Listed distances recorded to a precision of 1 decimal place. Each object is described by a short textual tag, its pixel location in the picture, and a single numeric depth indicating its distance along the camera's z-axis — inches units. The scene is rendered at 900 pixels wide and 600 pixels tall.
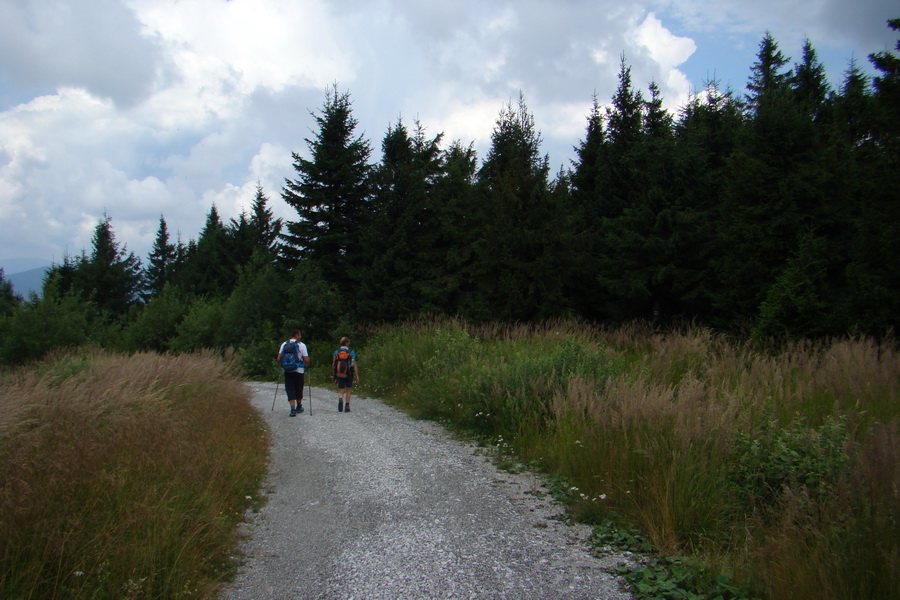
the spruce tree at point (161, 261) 2736.5
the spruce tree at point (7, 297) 1910.7
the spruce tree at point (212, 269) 2196.1
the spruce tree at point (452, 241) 1170.6
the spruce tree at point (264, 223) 2412.6
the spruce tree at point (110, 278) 2033.7
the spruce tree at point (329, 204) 1295.5
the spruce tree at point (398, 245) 1160.2
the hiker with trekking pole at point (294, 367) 498.6
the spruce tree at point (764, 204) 861.2
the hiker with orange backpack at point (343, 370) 509.0
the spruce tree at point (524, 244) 955.3
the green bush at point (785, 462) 180.1
